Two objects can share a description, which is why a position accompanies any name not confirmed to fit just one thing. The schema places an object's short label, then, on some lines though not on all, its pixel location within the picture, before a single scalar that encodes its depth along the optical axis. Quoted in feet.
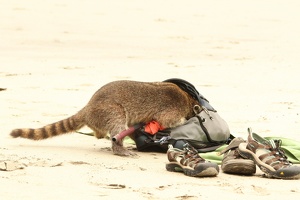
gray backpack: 51.42
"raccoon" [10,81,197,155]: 51.98
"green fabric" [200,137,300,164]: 48.92
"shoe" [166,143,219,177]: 43.65
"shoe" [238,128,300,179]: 43.86
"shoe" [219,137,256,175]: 44.55
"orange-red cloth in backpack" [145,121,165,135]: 52.49
